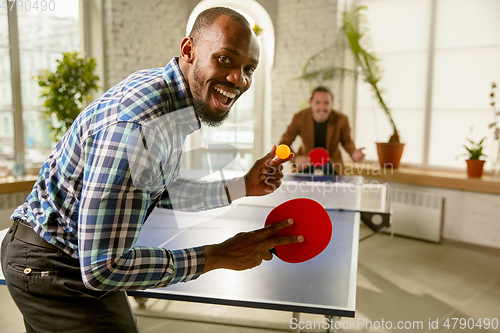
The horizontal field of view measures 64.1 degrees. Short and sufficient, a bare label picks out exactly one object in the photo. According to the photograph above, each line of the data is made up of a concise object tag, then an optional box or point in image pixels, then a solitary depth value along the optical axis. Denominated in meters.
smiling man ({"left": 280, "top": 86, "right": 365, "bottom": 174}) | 4.41
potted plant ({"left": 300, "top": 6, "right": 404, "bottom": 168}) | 4.65
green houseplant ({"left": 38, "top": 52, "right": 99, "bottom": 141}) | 4.07
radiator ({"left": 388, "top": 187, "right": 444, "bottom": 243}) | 4.50
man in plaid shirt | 0.83
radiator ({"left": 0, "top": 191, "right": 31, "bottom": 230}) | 3.81
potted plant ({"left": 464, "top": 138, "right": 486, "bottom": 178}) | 4.29
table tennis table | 1.29
